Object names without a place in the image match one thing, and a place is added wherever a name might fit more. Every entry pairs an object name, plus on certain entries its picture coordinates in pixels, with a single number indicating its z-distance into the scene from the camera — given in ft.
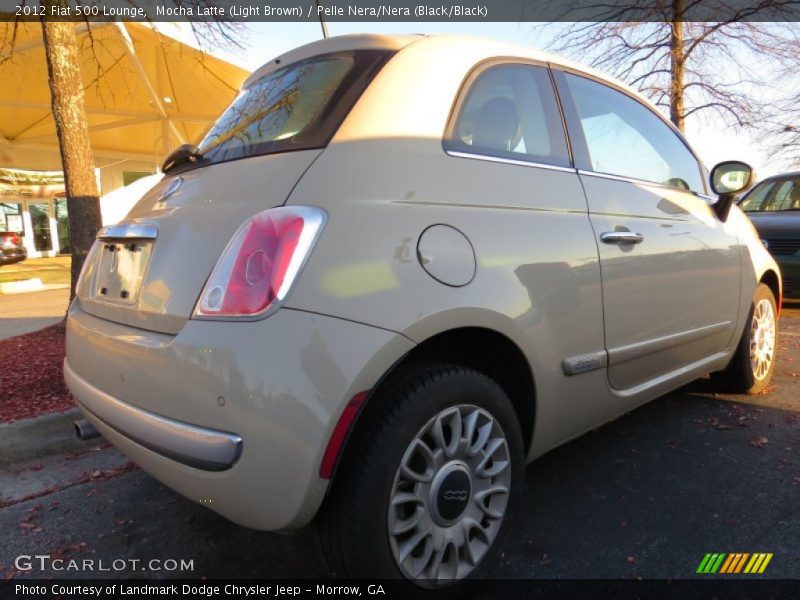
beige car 4.70
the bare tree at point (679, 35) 31.99
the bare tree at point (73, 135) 15.06
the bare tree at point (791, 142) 42.55
